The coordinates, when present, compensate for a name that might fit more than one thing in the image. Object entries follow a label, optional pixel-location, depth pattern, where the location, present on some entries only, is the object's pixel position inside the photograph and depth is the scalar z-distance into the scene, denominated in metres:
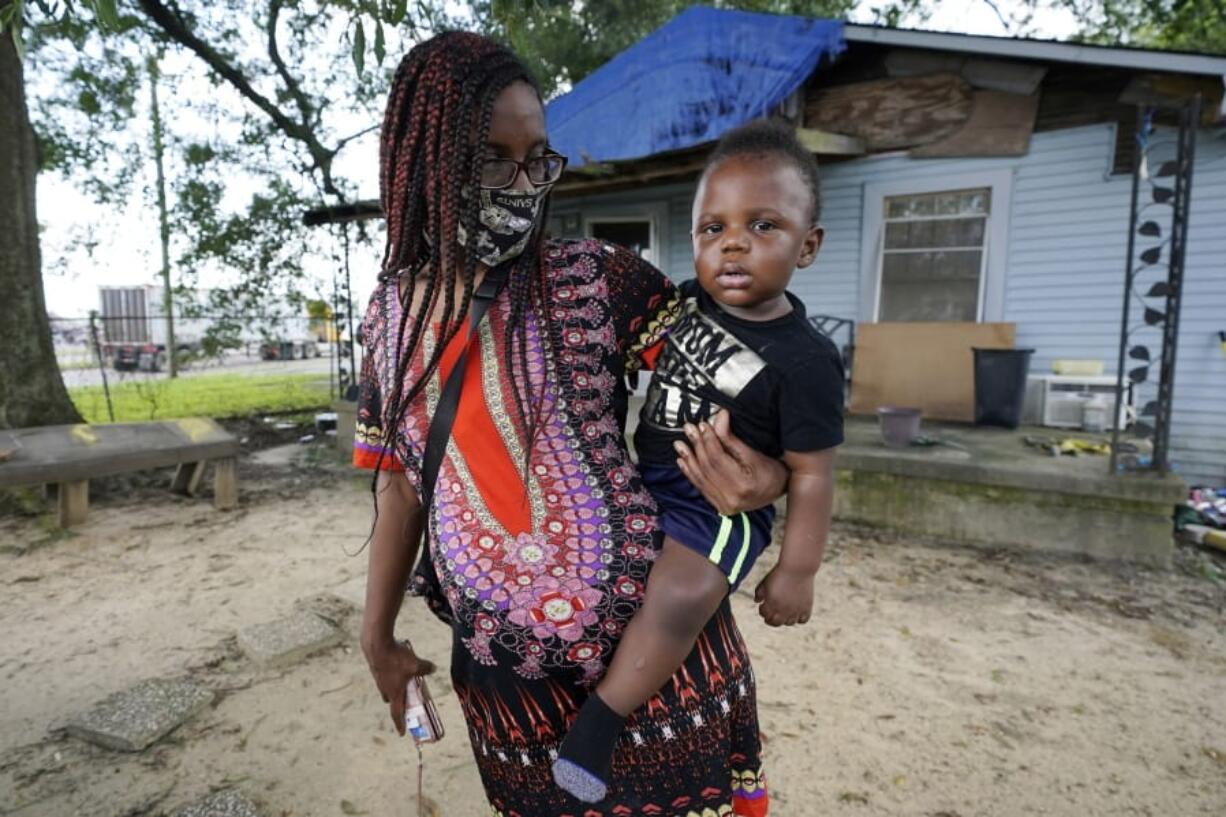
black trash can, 6.23
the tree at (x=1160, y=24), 9.95
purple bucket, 5.26
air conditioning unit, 6.19
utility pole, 9.91
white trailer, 10.13
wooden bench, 4.61
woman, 1.01
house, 5.86
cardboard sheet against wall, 6.73
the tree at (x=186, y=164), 5.68
